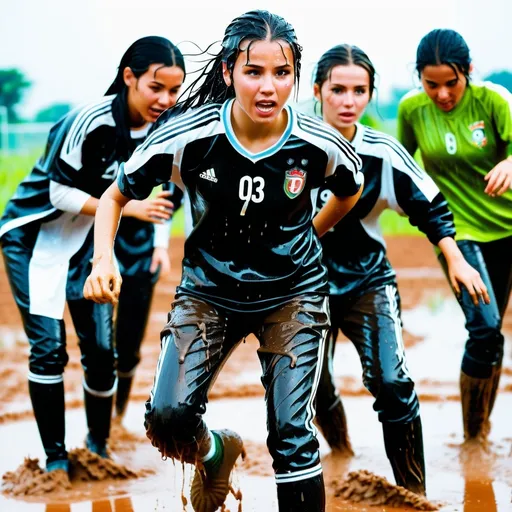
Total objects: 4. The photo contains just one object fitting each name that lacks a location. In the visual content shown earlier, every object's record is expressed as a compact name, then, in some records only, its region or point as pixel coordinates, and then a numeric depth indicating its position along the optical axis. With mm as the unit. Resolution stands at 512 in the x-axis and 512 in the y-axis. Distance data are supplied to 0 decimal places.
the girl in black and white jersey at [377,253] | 9039
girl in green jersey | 10687
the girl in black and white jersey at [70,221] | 10234
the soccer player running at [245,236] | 7465
